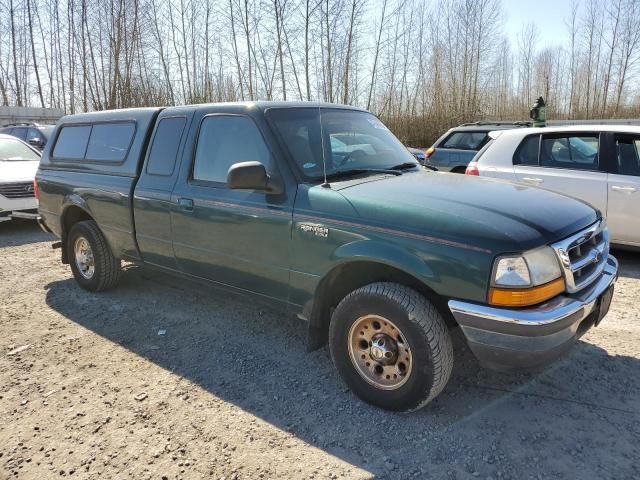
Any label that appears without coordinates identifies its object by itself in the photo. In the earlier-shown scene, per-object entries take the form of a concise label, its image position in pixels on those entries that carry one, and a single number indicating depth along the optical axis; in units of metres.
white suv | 5.59
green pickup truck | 2.51
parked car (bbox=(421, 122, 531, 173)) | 9.75
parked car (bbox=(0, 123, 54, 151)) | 13.43
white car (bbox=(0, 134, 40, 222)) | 8.04
